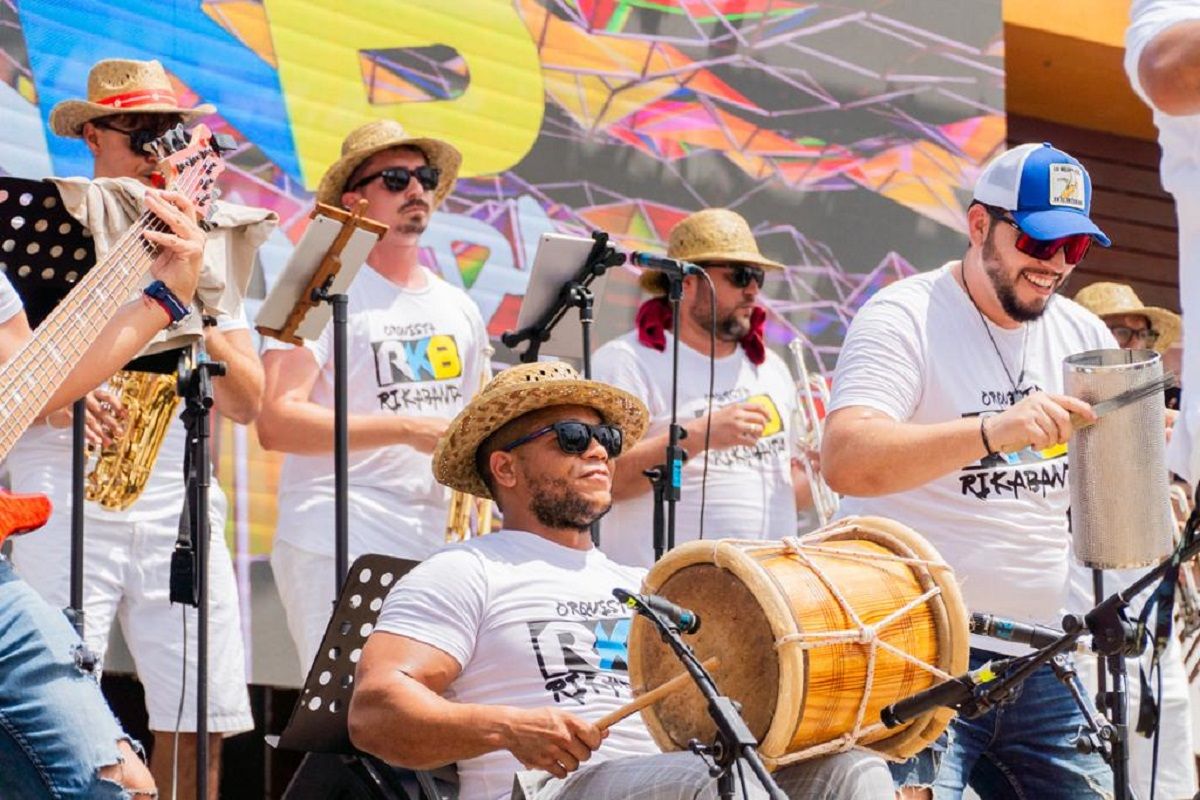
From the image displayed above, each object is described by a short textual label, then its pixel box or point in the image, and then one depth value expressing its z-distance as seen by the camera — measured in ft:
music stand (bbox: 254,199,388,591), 19.81
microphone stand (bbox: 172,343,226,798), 17.69
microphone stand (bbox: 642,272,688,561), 21.50
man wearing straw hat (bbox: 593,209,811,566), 23.31
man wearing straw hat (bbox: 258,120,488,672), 21.44
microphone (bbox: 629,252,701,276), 21.45
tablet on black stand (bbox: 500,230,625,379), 21.26
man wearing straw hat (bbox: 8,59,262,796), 20.10
